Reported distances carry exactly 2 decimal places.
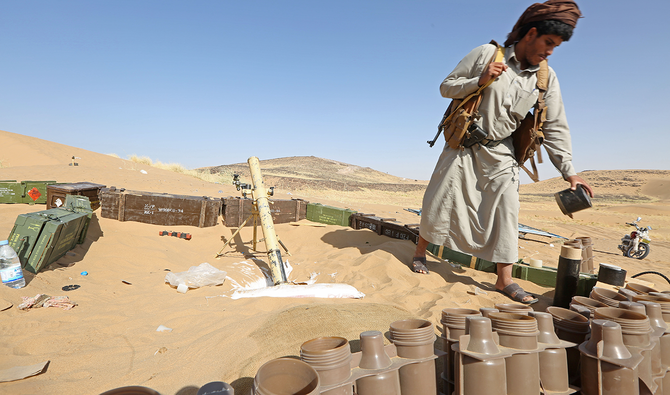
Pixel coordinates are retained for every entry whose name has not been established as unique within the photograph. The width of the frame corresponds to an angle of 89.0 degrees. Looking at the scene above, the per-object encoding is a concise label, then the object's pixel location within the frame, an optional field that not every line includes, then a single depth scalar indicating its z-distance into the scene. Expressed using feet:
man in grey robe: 10.74
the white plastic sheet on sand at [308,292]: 10.81
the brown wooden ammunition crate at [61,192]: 16.69
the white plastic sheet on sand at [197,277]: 12.26
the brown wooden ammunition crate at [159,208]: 18.72
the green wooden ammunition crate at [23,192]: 18.90
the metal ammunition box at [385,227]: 17.84
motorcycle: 25.26
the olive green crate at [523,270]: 10.34
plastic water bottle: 9.60
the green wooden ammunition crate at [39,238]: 10.98
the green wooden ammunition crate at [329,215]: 22.85
